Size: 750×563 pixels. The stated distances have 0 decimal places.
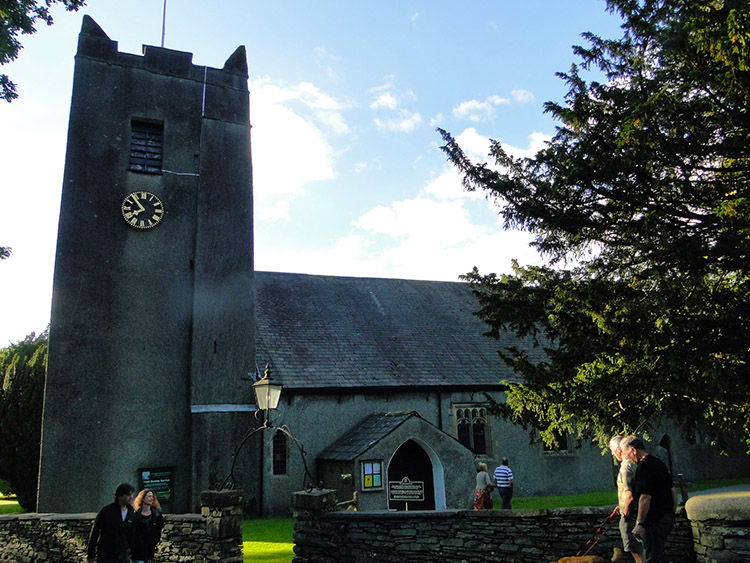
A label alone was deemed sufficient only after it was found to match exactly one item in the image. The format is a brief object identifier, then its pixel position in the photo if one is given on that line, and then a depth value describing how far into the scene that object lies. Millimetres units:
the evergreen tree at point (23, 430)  17984
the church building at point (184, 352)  14383
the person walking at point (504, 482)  13805
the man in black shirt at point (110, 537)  7078
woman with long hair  7734
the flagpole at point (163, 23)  18266
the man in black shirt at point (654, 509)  6078
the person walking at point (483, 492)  13711
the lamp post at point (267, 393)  10227
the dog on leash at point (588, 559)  7023
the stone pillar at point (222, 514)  9750
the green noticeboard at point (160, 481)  14328
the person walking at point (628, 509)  6480
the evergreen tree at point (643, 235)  8727
